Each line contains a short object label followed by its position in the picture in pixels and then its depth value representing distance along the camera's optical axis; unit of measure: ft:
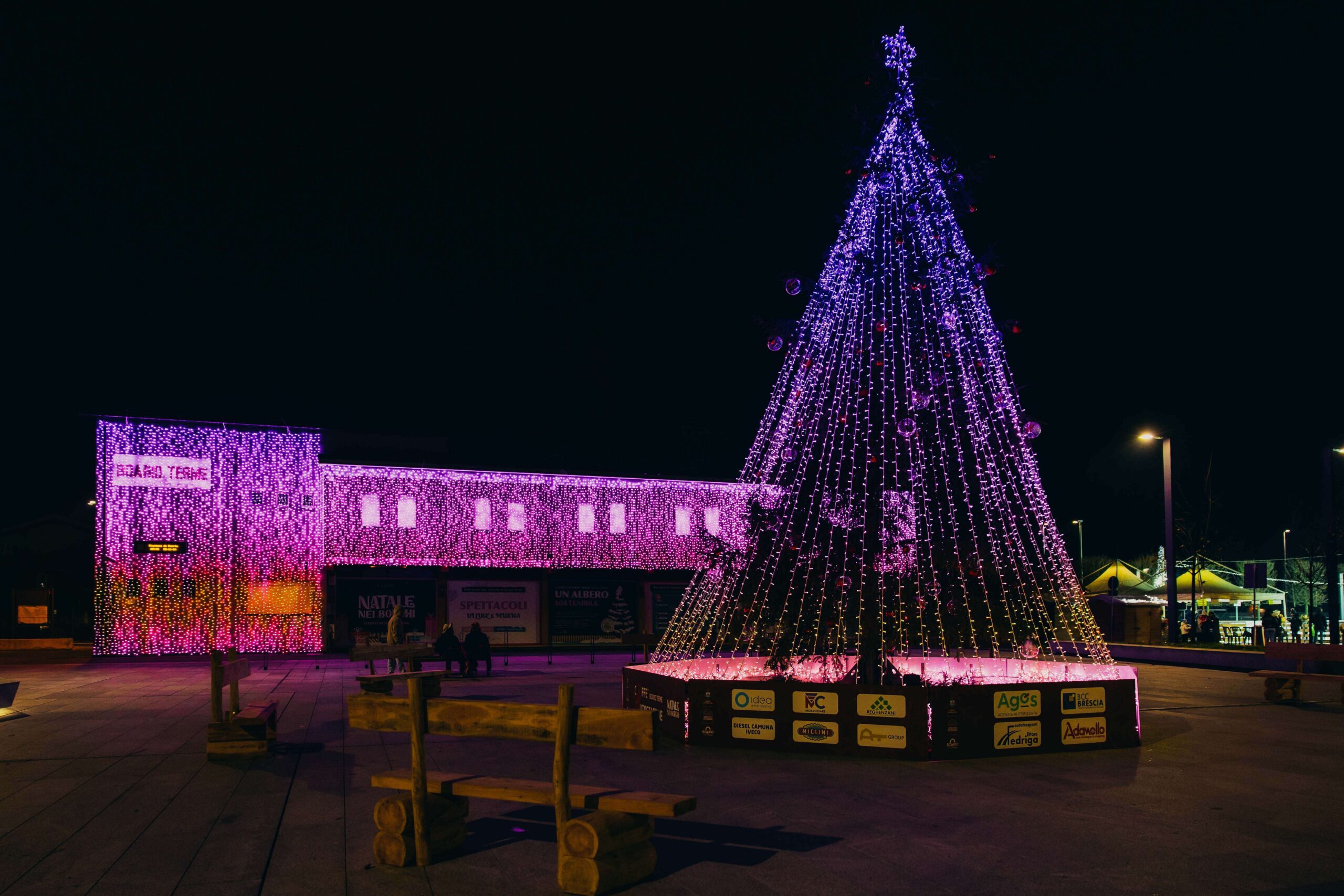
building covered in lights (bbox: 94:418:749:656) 92.79
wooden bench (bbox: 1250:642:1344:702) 53.78
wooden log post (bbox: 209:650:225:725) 35.96
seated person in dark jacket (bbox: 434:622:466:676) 71.05
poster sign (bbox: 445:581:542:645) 104.53
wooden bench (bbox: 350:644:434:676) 67.26
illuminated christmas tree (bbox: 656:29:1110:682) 37.81
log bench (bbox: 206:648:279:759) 33.99
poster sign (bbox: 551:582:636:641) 108.99
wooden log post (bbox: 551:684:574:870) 19.86
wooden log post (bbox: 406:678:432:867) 20.67
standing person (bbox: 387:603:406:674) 72.95
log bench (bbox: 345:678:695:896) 18.80
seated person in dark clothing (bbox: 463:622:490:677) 70.08
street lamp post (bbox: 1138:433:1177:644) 83.56
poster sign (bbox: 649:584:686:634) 113.09
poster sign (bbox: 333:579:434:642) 100.32
